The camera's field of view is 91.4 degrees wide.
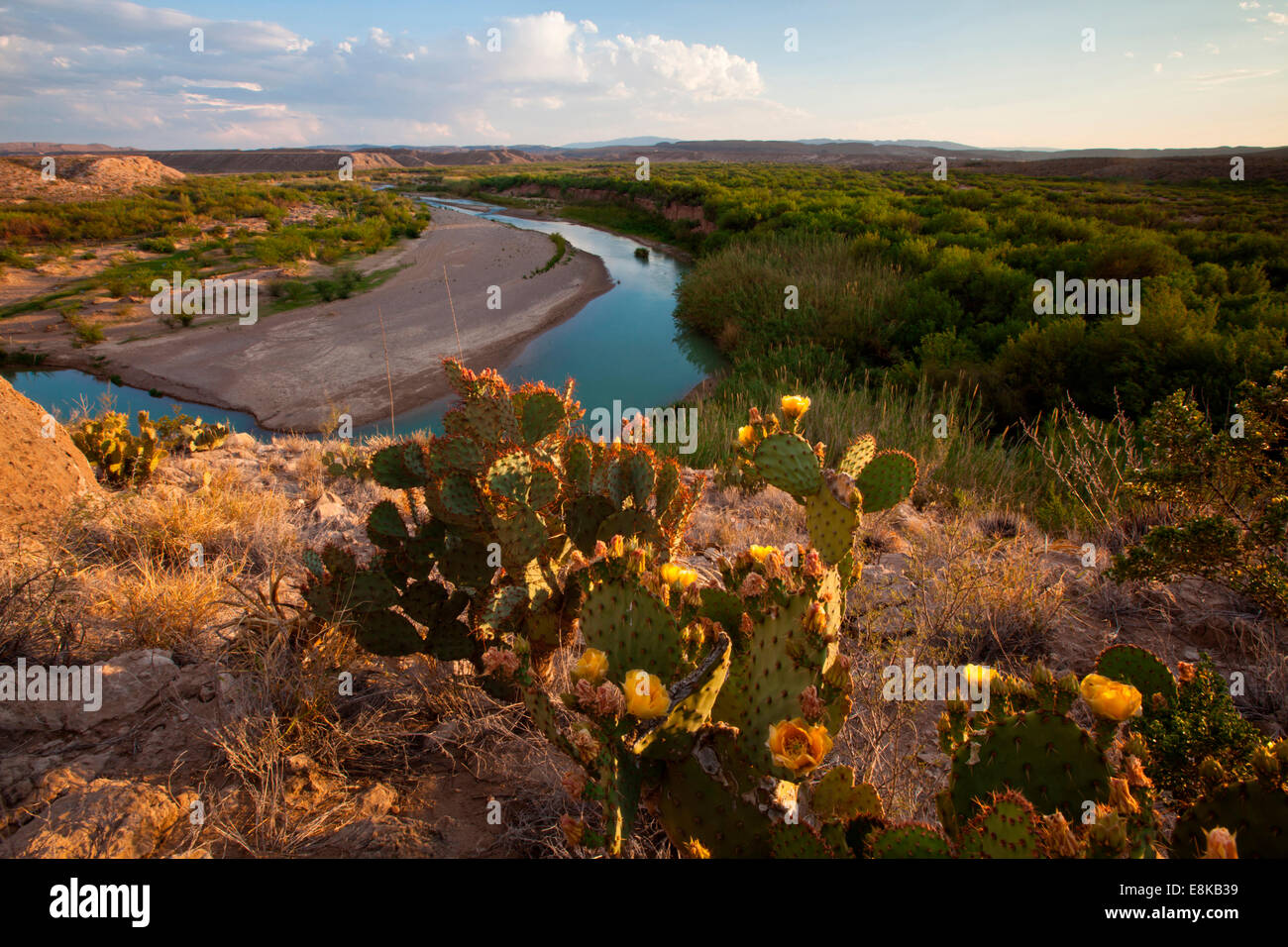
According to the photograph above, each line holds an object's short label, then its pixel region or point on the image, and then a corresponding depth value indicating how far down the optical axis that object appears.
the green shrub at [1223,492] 2.83
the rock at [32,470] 3.96
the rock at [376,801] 1.95
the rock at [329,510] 4.89
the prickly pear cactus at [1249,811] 1.25
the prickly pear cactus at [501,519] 2.22
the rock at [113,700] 2.26
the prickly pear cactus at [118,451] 5.28
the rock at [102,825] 1.68
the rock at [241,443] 7.31
